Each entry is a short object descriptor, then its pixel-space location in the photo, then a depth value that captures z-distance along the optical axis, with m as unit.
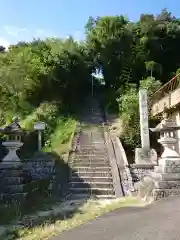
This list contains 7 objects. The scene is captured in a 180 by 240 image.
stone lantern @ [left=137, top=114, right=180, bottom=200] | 7.96
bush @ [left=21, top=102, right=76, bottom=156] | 17.20
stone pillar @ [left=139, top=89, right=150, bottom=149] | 14.97
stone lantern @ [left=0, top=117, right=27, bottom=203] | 8.57
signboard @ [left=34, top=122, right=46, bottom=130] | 15.61
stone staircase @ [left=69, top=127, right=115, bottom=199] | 11.18
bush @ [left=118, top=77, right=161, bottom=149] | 17.14
